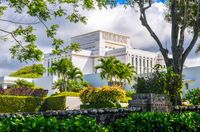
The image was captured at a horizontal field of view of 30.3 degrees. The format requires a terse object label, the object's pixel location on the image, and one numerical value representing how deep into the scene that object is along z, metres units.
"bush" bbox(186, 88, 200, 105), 17.66
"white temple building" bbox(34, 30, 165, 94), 96.94
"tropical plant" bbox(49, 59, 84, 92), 60.06
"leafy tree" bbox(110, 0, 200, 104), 18.62
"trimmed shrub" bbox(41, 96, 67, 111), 28.86
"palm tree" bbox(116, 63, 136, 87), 55.62
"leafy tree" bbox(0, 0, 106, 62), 9.39
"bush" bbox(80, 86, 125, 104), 26.11
